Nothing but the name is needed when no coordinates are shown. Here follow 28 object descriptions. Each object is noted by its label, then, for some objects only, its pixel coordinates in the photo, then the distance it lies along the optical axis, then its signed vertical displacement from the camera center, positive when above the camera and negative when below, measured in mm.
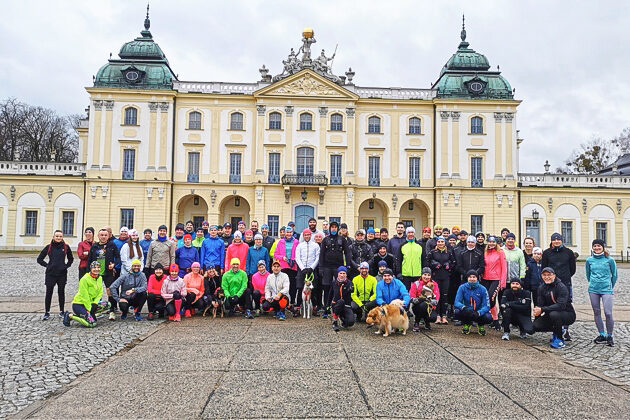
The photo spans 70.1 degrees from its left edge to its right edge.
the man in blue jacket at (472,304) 7504 -1148
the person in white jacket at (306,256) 9031 -417
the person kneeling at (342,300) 7719 -1159
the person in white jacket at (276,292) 8641 -1100
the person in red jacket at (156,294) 8578 -1163
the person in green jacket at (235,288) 8828 -1062
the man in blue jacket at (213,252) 9484 -383
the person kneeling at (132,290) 8500 -1092
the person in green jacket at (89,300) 7840 -1220
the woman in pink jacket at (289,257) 9367 -464
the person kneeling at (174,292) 8523 -1137
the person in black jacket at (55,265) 8445 -628
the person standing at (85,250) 8828 -351
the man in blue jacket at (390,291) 7895 -966
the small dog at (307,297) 8742 -1207
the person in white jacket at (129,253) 8930 -402
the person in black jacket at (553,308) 6965 -1098
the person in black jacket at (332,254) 8750 -359
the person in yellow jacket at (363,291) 8180 -1008
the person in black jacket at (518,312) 7375 -1222
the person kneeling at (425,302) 7684 -1122
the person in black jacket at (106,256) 8781 -466
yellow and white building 30484 +4934
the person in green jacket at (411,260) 8828 -462
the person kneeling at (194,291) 8812 -1129
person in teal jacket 7129 -679
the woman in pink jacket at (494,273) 8164 -649
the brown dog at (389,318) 7305 -1342
